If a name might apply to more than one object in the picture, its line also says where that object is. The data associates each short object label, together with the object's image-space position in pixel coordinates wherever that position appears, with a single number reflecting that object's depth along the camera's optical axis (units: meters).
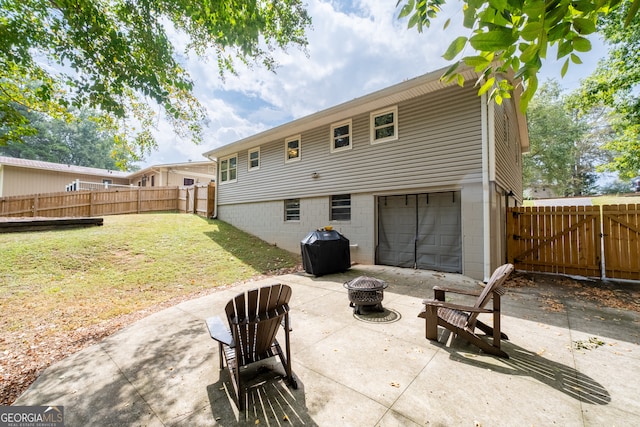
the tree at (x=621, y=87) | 8.95
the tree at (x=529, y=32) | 1.25
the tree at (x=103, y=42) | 3.98
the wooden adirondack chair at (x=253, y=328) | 2.15
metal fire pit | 3.95
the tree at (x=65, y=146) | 28.11
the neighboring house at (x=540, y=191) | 27.27
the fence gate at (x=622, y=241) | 5.76
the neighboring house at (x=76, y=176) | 16.77
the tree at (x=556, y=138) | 22.31
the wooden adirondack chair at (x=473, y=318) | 2.76
